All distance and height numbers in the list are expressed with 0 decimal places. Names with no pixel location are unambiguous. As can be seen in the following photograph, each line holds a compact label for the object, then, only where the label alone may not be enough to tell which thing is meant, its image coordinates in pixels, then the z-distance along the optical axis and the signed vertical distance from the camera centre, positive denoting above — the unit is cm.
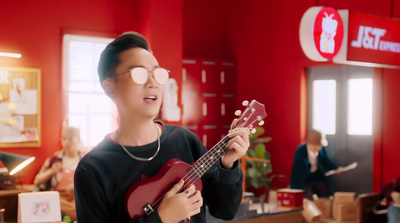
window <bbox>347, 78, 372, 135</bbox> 643 -4
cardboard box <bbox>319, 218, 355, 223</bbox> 585 -146
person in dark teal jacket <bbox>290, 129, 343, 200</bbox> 618 -85
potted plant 719 -97
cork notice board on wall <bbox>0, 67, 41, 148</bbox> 599 -6
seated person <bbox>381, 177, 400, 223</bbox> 508 -108
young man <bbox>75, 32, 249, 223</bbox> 127 -14
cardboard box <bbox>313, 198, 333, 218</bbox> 606 -133
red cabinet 787 +11
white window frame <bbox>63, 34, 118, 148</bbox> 645 +9
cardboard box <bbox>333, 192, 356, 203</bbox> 598 -120
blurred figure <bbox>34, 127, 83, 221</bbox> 505 -72
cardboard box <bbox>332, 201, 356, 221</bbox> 588 -136
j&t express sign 411 +60
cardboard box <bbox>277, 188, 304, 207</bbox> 469 -95
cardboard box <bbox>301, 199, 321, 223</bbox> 474 -113
